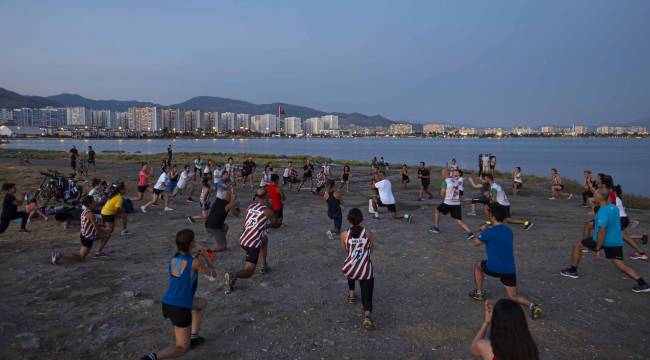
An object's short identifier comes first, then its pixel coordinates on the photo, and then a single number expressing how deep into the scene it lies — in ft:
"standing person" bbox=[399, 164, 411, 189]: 72.08
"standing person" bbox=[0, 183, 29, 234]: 33.30
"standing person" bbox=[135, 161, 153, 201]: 48.34
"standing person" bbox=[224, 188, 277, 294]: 22.63
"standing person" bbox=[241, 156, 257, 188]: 70.03
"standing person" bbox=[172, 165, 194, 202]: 51.34
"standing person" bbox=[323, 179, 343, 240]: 34.16
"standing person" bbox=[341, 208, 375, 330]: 17.95
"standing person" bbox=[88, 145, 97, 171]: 91.08
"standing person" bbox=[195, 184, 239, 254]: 27.20
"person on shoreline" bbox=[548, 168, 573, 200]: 59.88
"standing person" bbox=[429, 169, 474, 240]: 32.78
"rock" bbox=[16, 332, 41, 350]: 16.80
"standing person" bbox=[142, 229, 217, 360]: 14.76
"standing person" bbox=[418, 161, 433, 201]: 58.03
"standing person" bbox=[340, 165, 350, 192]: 63.99
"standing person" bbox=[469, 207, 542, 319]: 18.35
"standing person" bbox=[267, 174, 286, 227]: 34.30
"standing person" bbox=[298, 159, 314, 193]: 66.03
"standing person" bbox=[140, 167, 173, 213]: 45.50
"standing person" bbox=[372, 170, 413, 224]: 39.60
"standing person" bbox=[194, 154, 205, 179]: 72.26
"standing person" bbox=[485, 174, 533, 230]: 35.04
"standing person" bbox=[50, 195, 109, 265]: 26.32
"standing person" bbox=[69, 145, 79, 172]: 85.66
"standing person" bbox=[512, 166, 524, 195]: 63.46
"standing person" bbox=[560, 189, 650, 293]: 21.22
